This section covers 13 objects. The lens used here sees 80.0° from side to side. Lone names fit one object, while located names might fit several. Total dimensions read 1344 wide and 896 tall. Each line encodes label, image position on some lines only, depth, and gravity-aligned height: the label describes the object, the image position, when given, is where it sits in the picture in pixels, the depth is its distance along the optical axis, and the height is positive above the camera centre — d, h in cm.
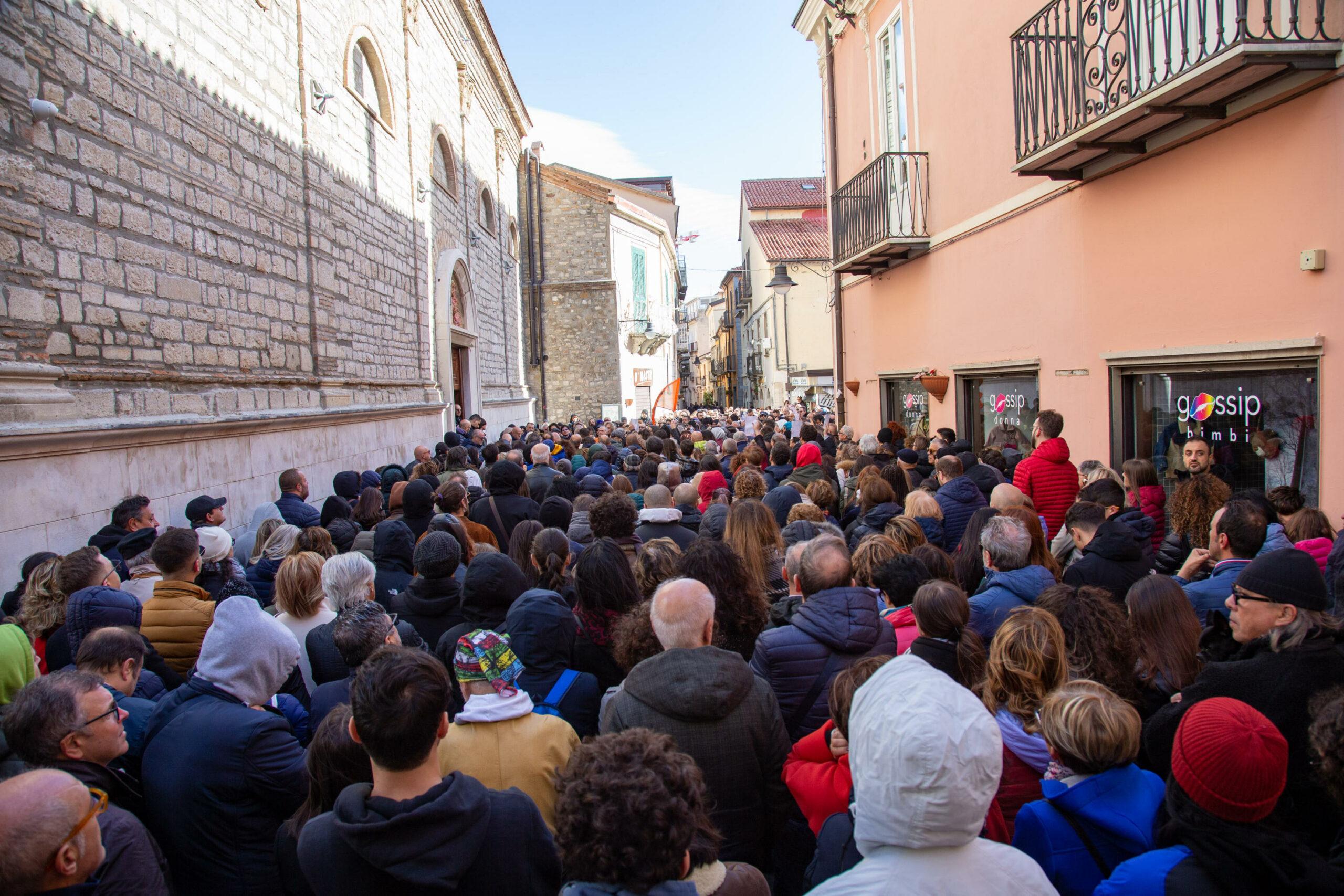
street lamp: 1716 +282
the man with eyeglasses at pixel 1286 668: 240 -89
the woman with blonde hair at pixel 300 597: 374 -80
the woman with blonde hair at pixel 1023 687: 251 -93
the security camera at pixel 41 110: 526 +215
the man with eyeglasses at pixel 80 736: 211 -86
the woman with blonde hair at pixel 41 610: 365 -80
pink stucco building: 485 +152
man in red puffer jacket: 631 -62
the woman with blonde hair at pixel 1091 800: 210 -107
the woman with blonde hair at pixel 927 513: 540 -74
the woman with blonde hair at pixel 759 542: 478 -80
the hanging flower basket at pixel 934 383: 1098 +31
